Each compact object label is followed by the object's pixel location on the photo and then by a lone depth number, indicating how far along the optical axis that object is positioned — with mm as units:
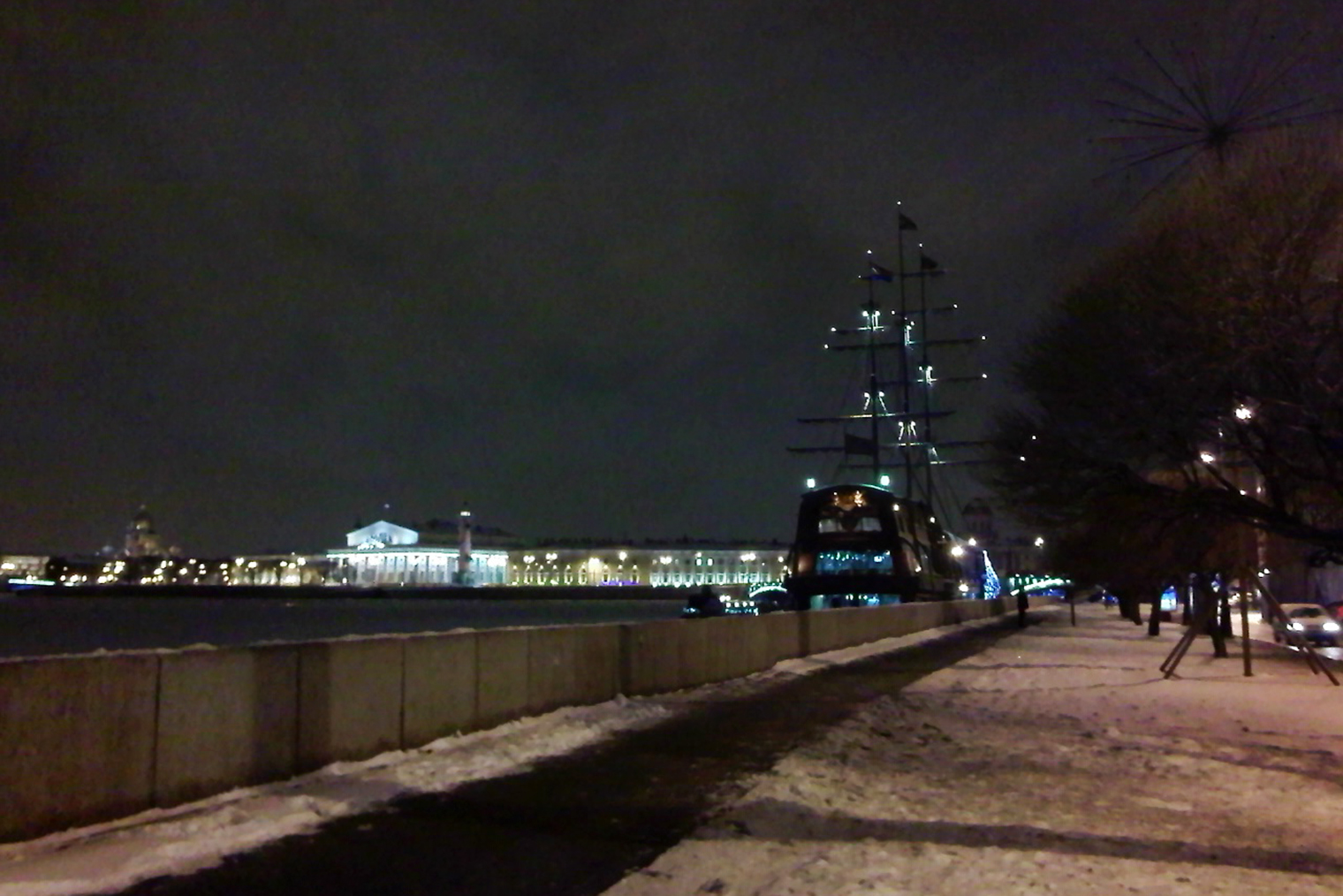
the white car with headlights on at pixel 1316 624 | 39469
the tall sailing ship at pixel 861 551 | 50281
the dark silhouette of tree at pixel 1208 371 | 14375
